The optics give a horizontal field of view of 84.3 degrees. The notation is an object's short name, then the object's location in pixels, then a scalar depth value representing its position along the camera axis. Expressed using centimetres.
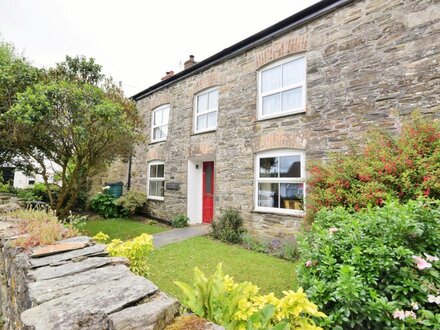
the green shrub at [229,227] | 737
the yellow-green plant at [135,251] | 293
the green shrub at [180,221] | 948
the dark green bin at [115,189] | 1280
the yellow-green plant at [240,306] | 153
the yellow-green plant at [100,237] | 363
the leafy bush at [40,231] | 275
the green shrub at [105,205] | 1166
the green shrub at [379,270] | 182
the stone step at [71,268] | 196
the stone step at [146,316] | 126
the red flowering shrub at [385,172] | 386
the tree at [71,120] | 555
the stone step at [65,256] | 222
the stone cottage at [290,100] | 519
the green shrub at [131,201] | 1138
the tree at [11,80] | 591
